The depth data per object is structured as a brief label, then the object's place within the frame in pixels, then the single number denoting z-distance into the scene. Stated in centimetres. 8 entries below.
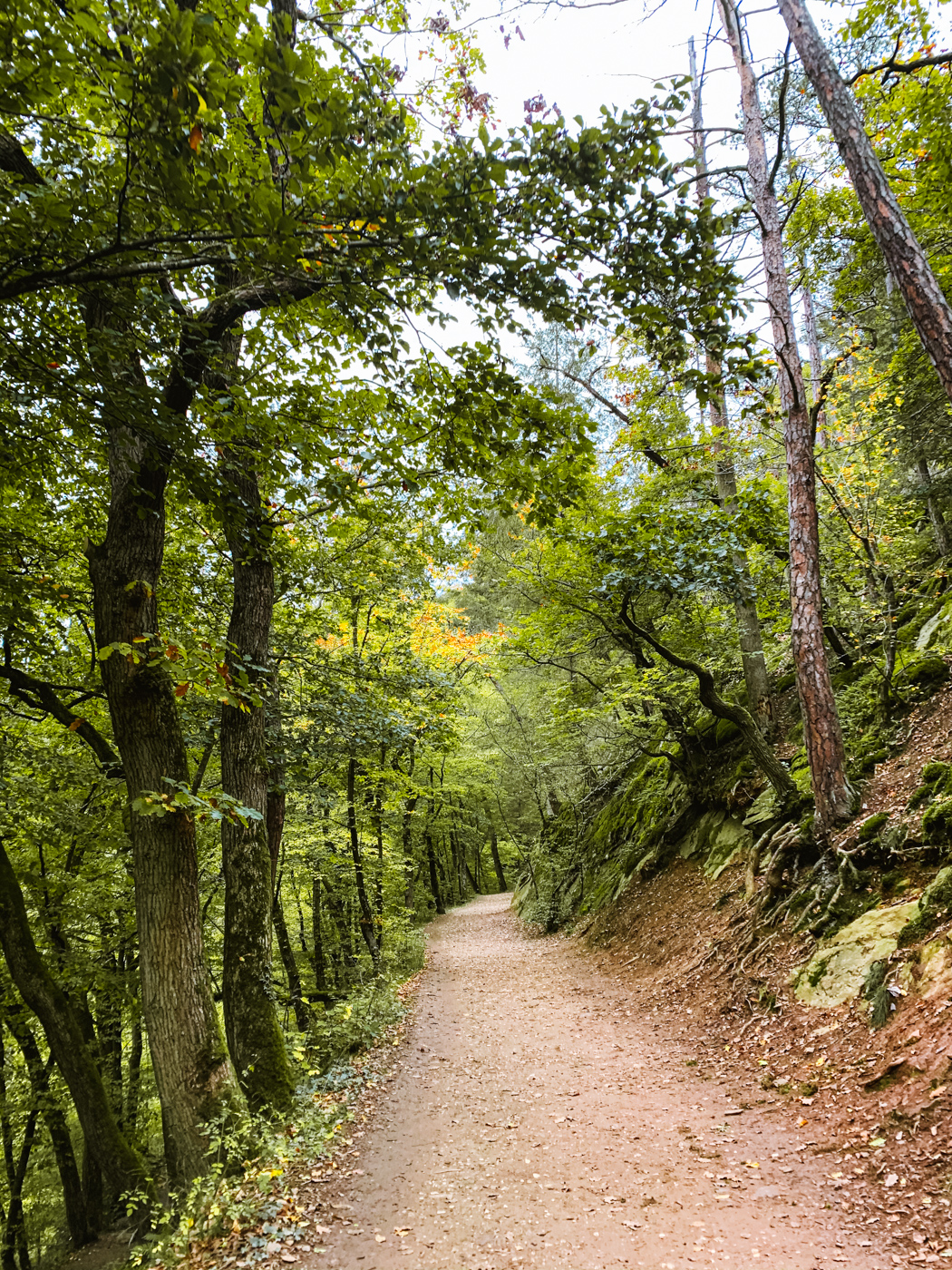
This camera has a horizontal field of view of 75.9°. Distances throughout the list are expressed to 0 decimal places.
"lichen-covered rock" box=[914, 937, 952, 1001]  414
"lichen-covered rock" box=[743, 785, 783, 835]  789
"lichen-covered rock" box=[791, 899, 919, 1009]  489
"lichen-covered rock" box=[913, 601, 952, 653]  716
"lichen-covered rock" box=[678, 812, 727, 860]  970
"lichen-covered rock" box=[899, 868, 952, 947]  452
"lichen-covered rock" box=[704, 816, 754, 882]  860
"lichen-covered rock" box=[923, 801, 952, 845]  503
